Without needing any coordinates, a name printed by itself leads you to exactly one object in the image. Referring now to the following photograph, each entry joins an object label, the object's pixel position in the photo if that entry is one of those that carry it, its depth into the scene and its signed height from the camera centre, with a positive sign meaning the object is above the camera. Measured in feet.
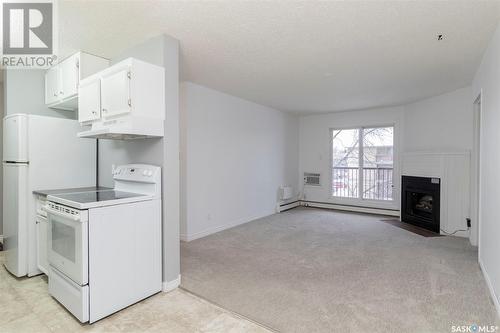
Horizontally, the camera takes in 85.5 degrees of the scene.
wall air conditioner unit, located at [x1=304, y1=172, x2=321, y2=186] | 23.02 -1.31
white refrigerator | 9.00 -0.26
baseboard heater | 19.80 -3.45
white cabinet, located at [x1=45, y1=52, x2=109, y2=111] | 9.57 +3.24
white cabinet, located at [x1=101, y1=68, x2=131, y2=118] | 7.51 +2.00
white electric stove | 6.65 -2.25
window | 20.24 +0.14
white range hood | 7.47 +1.02
